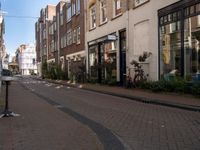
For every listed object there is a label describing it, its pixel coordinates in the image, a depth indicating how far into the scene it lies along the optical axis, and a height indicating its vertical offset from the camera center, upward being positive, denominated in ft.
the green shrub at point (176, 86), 22.67 -2.02
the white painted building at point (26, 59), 189.01 +17.23
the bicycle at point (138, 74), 32.02 -0.19
